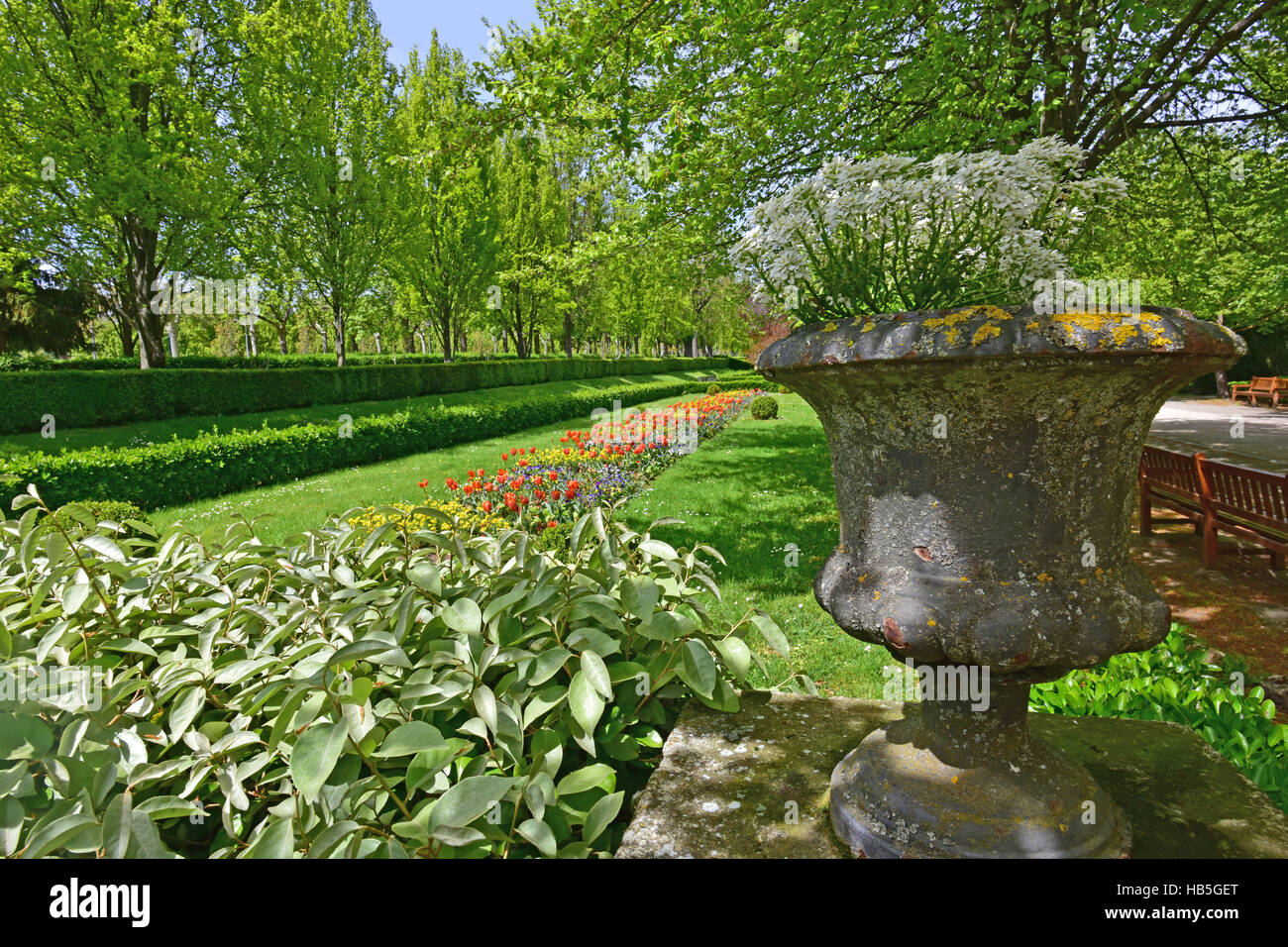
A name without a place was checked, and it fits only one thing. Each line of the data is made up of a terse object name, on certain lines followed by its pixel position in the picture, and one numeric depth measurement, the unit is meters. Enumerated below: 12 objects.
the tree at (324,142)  15.65
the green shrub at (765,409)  18.77
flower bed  6.67
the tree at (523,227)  27.75
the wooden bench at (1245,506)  4.91
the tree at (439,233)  20.75
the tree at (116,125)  12.54
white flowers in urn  1.48
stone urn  1.23
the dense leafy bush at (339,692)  1.34
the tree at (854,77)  4.59
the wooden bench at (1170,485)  6.04
